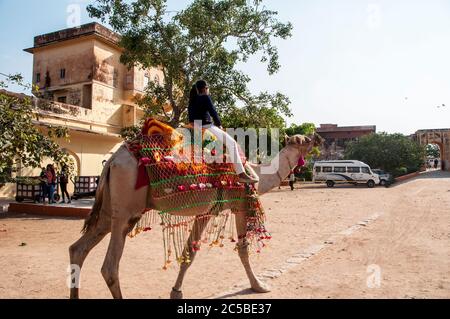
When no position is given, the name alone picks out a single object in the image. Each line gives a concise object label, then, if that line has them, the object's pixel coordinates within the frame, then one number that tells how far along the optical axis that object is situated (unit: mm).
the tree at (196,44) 13078
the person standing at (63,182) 14139
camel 3617
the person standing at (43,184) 13492
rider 4270
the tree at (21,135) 7633
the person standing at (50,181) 13203
